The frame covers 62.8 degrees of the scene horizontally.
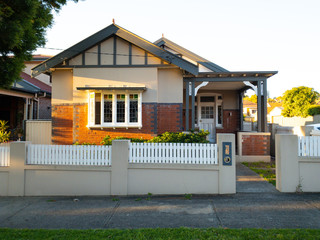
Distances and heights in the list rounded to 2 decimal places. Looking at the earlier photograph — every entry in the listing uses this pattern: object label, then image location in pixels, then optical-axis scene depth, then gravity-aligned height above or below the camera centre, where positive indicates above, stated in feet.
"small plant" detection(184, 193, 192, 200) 21.40 -5.52
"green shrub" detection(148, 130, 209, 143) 29.96 -1.00
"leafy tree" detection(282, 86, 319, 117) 81.56 +9.57
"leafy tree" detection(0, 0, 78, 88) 17.21 +6.96
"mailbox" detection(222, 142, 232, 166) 22.21 -2.09
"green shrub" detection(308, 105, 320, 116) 64.69 +4.91
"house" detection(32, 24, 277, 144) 35.19 +5.81
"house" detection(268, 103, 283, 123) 160.00 +12.78
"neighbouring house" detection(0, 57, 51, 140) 48.39 +5.13
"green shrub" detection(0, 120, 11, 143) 38.13 -1.01
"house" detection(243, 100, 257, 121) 167.46 +14.47
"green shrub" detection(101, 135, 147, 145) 33.02 -1.34
